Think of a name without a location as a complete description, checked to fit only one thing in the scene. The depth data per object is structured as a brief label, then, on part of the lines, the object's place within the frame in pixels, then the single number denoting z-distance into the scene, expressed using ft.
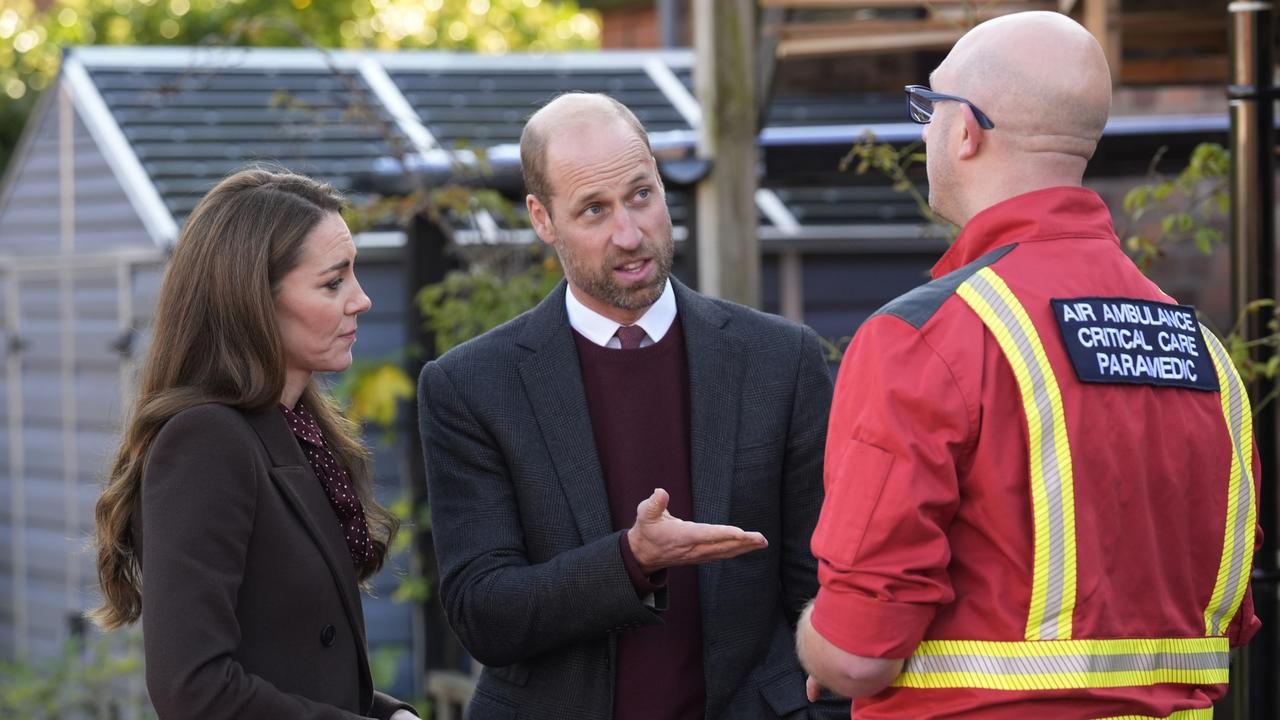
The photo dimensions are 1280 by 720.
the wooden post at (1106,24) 29.32
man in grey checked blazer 17.42
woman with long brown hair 14.66
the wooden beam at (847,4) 31.14
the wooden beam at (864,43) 33.76
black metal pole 21.03
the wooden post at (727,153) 30.48
